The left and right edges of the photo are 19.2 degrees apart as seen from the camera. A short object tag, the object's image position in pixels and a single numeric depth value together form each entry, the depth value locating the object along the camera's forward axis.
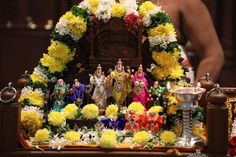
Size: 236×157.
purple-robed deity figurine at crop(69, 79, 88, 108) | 3.96
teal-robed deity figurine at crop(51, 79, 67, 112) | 3.95
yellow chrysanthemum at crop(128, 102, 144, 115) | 3.87
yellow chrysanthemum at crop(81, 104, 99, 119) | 3.86
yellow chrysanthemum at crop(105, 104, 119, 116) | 3.90
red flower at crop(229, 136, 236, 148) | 3.88
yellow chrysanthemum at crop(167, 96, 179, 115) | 3.81
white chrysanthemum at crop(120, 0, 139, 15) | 4.06
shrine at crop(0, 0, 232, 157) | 3.57
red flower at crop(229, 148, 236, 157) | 3.67
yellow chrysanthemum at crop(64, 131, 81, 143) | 3.67
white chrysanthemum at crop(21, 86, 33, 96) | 4.04
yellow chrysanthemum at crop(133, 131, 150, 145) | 3.65
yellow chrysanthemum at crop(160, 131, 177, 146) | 3.64
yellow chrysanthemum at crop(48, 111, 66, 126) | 3.82
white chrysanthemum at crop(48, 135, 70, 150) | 3.60
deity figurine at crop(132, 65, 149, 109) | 3.94
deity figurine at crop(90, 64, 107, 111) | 3.94
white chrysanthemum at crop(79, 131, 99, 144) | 3.68
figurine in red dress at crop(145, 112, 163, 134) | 3.81
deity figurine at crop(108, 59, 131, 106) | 3.95
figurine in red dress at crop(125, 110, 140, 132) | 3.84
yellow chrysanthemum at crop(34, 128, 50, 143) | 3.68
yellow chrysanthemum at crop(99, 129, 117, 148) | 3.58
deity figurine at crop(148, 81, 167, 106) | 3.94
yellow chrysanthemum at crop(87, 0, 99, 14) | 4.10
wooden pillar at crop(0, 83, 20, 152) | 3.54
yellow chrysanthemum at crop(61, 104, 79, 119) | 3.87
